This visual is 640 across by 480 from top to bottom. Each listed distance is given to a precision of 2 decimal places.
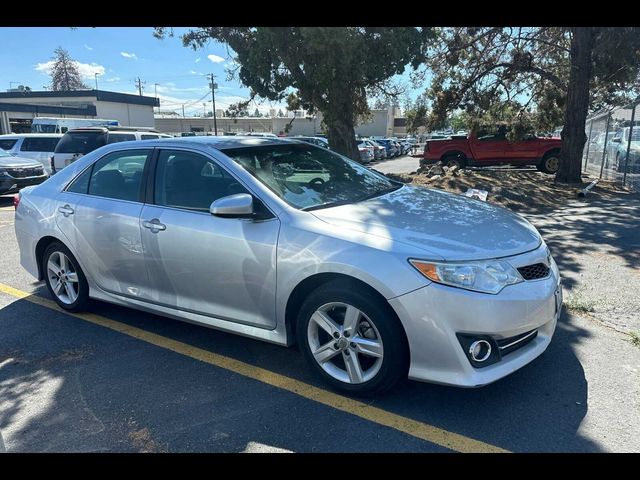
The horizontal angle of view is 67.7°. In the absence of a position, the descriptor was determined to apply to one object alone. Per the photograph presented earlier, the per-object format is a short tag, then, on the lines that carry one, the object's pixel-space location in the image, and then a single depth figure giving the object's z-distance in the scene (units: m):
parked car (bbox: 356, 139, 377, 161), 27.80
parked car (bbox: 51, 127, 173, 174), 13.03
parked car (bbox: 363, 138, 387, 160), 29.91
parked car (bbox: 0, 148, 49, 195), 12.24
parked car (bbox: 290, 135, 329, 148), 22.99
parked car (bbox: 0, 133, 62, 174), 15.59
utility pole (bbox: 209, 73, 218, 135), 52.12
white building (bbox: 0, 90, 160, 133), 38.44
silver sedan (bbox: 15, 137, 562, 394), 2.72
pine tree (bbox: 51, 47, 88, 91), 77.19
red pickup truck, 17.11
